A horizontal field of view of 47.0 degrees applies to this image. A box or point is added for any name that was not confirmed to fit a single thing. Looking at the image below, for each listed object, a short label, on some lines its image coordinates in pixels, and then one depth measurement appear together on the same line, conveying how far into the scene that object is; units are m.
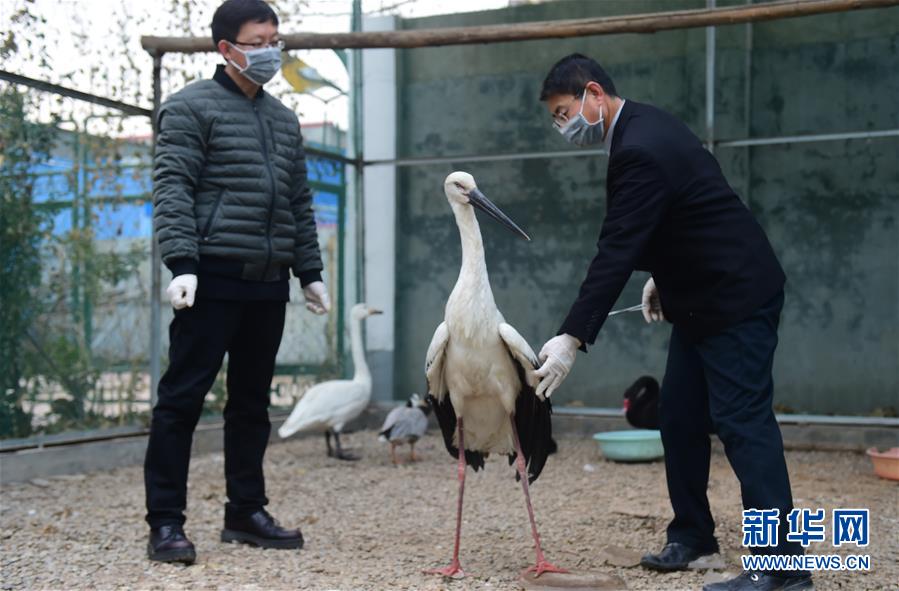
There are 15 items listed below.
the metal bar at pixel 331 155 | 8.14
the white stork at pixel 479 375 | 4.06
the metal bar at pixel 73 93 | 5.96
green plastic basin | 6.79
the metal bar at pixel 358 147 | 8.85
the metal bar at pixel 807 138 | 7.22
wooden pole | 5.82
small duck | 7.01
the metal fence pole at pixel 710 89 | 7.49
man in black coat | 3.46
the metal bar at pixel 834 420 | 7.12
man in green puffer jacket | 4.09
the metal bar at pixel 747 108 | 7.74
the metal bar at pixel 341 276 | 8.84
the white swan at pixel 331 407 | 7.21
